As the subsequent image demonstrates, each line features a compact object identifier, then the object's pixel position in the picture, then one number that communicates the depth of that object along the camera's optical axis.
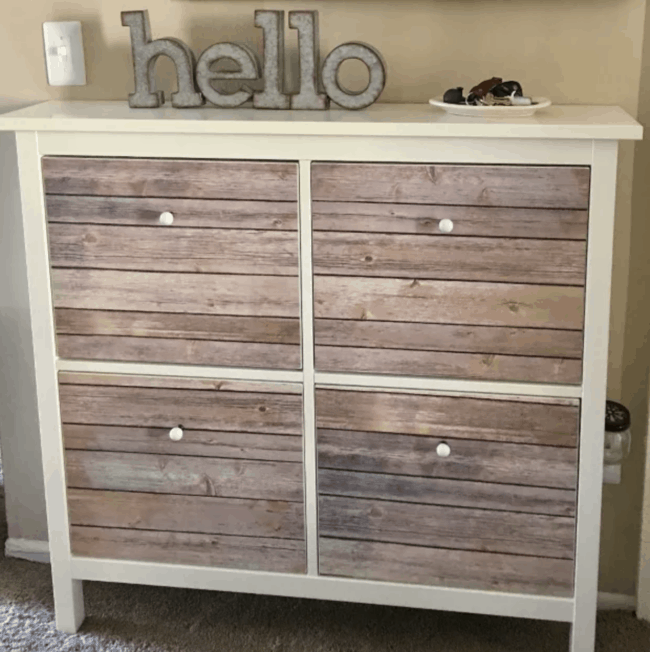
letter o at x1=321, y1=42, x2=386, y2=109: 1.91
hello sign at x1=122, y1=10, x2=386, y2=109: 1.93
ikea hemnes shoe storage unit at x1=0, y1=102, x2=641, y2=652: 1.79
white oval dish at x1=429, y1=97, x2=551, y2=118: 1.82
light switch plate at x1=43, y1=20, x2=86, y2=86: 2.17
